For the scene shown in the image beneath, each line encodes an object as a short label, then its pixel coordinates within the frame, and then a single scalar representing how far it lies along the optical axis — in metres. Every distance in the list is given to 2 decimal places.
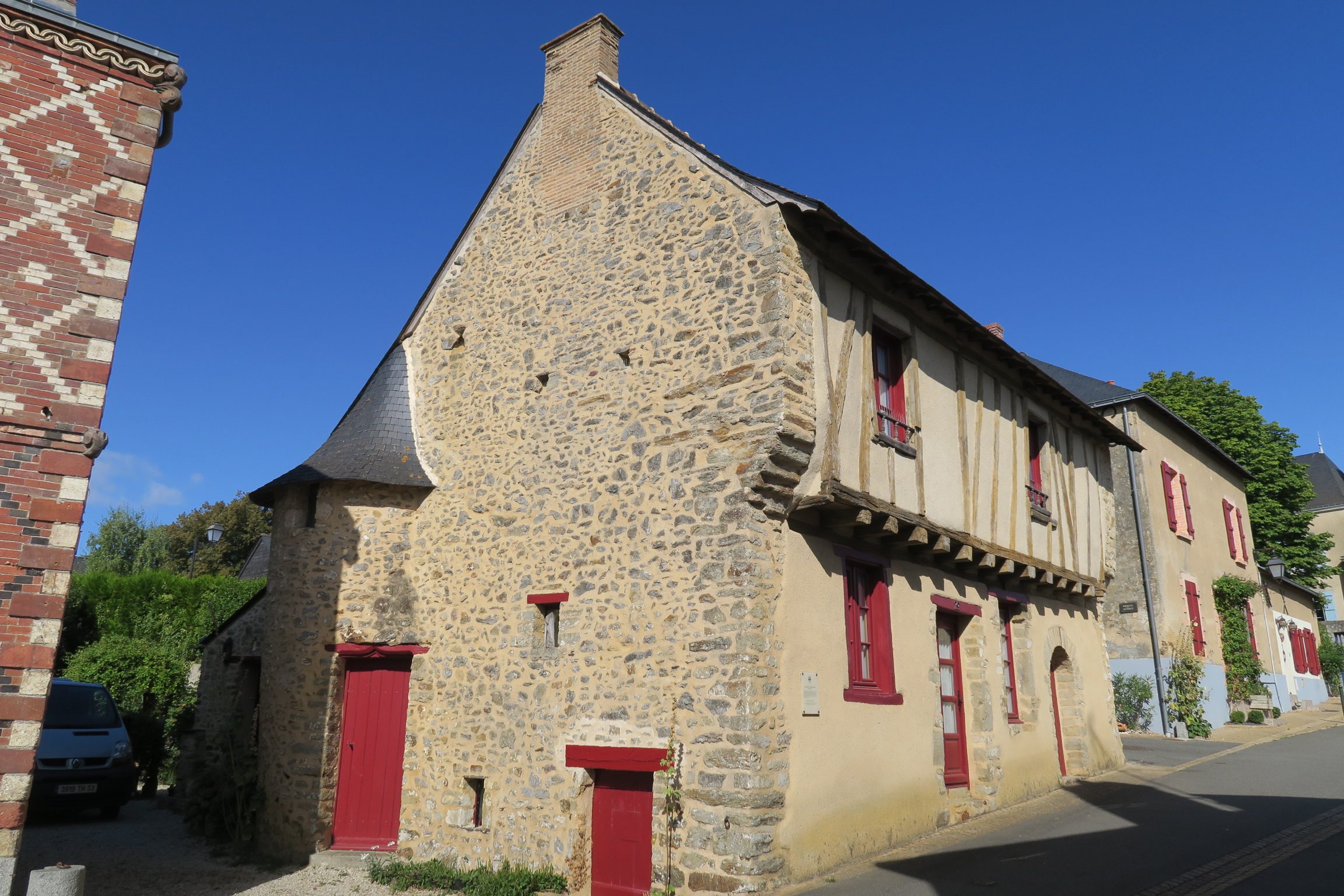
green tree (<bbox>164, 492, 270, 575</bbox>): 30.19
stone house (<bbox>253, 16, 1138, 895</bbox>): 7.08
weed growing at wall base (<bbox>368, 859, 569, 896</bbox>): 7.65
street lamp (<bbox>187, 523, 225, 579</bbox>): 14.92
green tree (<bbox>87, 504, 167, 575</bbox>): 28.66
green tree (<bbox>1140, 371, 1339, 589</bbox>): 22.88
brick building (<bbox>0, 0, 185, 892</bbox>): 5.75
